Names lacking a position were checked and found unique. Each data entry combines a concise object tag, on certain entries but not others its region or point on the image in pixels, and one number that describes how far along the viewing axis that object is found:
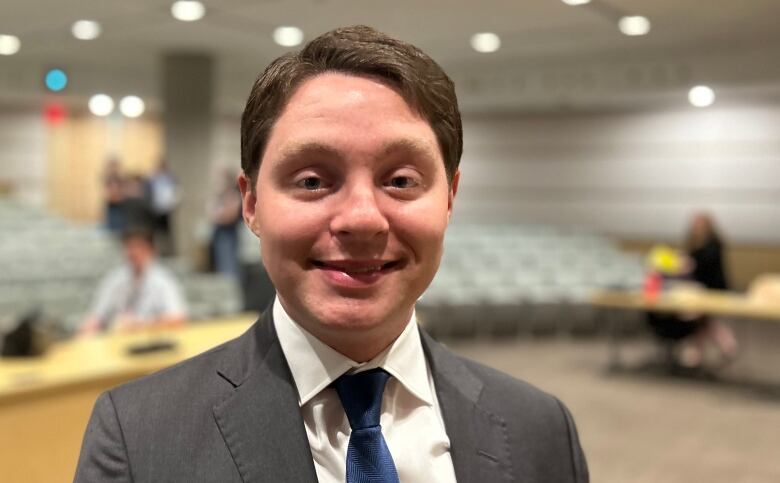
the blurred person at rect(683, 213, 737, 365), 7.38
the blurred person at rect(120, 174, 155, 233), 9.29
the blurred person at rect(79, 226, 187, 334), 4.67
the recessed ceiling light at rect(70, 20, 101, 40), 7.25
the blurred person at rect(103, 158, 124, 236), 10.71
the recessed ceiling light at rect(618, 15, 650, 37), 6.10
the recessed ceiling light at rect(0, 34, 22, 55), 6.63
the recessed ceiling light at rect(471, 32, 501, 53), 7.15
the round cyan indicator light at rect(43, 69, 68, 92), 9.16
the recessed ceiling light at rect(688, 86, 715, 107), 9.34
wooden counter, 3.00
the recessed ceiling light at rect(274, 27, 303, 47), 6.57
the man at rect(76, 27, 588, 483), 0.96
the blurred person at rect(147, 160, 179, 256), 9.84
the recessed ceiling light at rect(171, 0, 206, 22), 6.31
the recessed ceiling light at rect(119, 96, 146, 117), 12.11
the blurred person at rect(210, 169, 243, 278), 8.39
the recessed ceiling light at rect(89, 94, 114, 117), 11.30
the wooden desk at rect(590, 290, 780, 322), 6.38
